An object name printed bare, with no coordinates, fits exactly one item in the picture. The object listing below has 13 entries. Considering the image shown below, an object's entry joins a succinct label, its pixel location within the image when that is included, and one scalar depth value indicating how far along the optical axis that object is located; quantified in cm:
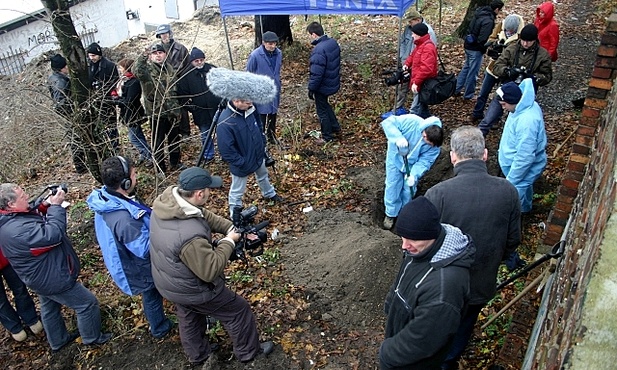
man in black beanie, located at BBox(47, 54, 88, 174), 670
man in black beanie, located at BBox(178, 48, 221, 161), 672
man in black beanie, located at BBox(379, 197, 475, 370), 254
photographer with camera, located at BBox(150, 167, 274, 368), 324
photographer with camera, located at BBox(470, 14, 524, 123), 701
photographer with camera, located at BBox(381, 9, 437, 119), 735
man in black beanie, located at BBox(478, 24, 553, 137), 629
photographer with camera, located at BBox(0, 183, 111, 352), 368
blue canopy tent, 707
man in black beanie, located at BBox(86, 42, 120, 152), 684
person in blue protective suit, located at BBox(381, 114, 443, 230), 493
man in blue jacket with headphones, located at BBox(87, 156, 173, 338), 362
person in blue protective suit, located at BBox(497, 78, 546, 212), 481
